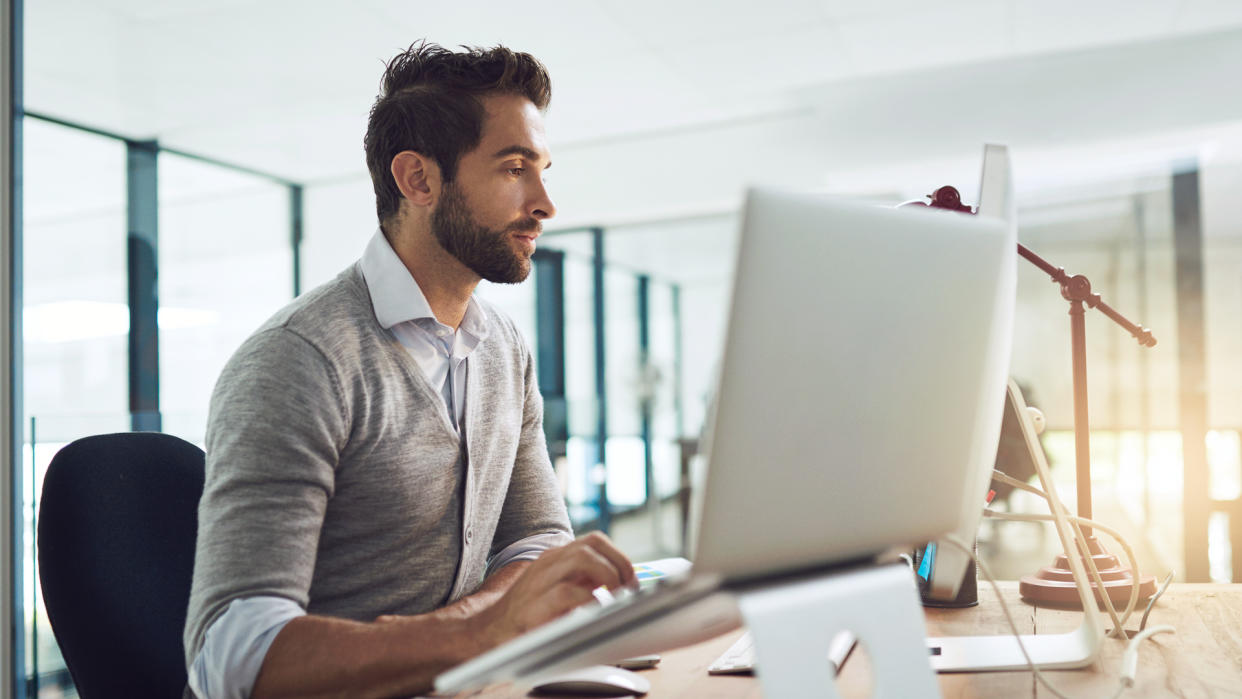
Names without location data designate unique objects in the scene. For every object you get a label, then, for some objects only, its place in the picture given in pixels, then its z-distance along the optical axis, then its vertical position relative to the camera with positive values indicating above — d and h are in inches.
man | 33.4 -3.6
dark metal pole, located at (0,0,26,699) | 95.1 +0.4
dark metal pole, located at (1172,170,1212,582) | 154.0 -1.9
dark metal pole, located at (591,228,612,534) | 217.0 -5.2
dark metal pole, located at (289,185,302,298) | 186.5 +29.9
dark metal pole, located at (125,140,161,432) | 118.2 +12.2
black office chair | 40.2 -8.7
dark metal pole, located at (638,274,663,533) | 232.8 -16.1
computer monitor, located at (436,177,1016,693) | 21.5 -1.1
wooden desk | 35.5 -13.0
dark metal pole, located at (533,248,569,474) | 225.8 +12.4
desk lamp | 50.1 -6.1
